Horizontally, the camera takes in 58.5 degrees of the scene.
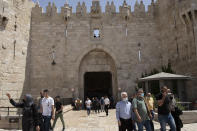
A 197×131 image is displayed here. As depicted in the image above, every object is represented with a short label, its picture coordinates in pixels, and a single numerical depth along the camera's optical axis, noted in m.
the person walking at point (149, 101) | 6.53
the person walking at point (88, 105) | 11.38
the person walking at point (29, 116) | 3.94
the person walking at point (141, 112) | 4.52
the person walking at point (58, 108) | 6.73
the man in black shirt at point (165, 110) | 4.67
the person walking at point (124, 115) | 4.45
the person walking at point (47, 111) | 5.21
